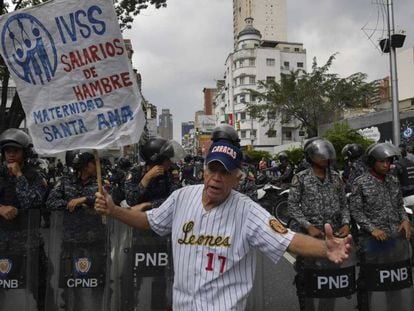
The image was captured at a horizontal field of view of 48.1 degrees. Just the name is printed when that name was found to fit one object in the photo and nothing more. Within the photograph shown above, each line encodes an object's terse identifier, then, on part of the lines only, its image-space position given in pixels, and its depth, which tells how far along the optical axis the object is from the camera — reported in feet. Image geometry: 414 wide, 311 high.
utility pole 53.26
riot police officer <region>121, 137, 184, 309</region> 13.41
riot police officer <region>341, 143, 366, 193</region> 23.76
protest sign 9.11
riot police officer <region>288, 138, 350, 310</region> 13.71
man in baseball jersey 7.21
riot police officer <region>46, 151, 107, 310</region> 13.32
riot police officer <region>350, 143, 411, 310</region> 13.16
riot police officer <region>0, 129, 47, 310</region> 13.17
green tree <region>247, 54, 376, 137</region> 131.03
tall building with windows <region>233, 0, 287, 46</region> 323.16
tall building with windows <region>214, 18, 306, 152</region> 214.07
